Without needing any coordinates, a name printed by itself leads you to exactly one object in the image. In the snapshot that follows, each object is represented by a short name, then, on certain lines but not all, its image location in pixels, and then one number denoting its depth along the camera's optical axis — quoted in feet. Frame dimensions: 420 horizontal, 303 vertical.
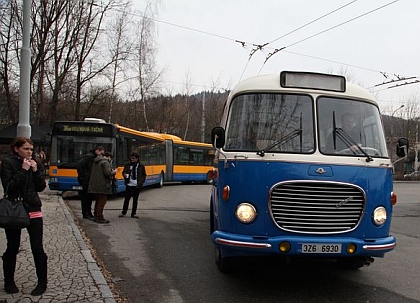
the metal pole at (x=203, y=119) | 139.48
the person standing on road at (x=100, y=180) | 33.94
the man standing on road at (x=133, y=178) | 38.40
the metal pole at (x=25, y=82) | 27.40
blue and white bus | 16.43
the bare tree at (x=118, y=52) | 101.81
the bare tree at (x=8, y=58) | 88.40
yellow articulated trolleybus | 51.93
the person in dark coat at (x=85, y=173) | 36.50
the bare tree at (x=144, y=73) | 112.16
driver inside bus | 17.87
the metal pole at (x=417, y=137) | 170.23
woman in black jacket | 15.52
